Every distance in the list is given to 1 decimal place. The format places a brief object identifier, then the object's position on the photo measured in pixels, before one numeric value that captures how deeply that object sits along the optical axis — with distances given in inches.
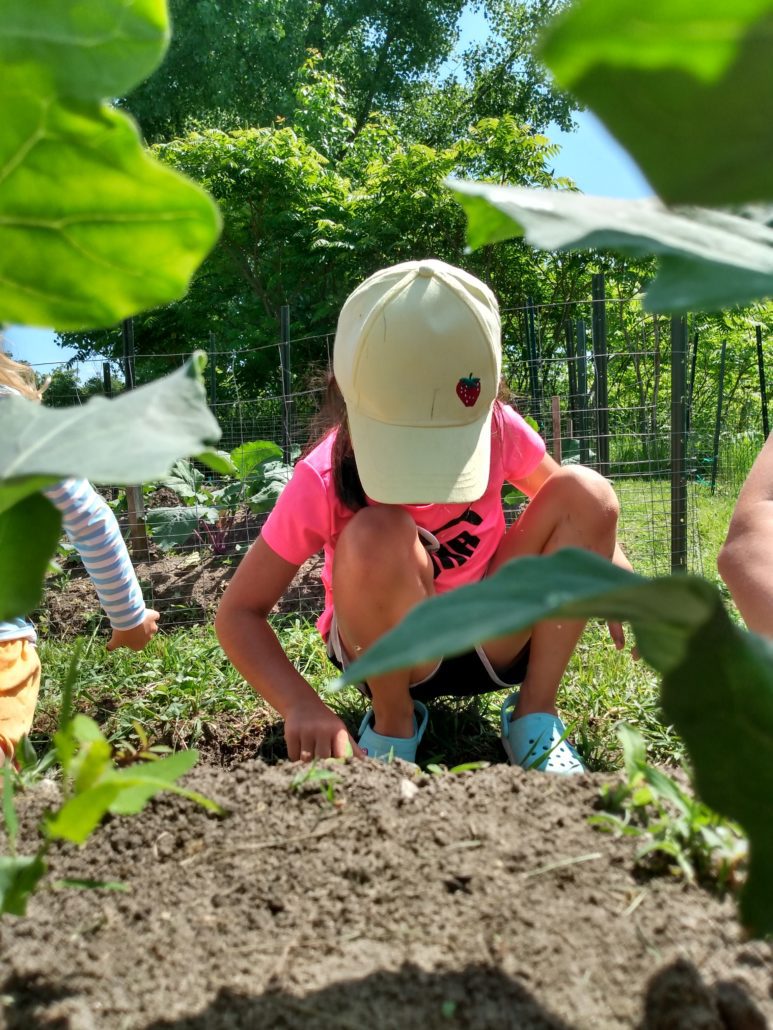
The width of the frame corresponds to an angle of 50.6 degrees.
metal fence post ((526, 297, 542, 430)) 205.8
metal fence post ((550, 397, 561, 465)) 158.9
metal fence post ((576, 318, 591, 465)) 209.1
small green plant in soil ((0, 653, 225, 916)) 20.6
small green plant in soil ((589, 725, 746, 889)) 28.8
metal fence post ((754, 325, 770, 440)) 273.0
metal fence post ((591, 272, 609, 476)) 173.6
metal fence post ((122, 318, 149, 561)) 151.7
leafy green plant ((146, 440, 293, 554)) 144.6
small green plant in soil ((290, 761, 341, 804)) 36.2
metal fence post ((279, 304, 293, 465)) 165.6
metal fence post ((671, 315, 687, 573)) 140.5
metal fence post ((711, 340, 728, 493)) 262.9
